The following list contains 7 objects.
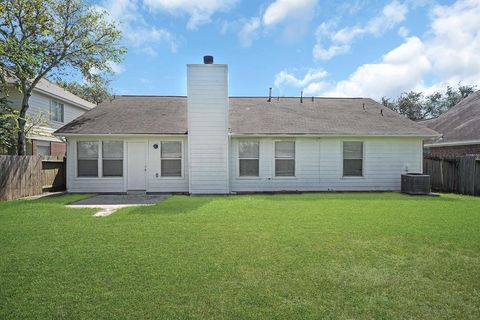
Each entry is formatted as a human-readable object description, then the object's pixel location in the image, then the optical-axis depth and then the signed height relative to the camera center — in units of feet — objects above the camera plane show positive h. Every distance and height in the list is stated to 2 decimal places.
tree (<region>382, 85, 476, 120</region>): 137.90 +27.26
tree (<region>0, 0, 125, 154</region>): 44.27 +19.89
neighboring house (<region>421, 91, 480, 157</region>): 51.08 +6.22
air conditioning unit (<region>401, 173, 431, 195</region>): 40.22 -2.76
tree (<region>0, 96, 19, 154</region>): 41.83 +4.70
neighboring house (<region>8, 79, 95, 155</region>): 55.72 +10.77
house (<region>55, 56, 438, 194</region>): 40.42 +1.60
